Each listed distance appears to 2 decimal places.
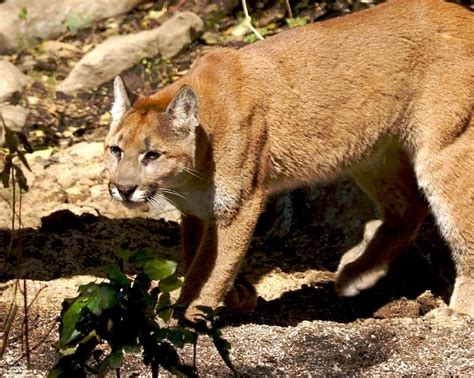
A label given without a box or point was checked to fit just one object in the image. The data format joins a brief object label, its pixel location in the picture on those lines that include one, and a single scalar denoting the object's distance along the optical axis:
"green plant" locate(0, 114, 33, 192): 9.02
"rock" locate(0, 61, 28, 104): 19.64
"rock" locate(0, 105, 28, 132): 19.30
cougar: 13.37
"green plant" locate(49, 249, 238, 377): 7.91
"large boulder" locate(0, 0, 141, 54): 22.36
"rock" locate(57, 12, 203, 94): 21.08
